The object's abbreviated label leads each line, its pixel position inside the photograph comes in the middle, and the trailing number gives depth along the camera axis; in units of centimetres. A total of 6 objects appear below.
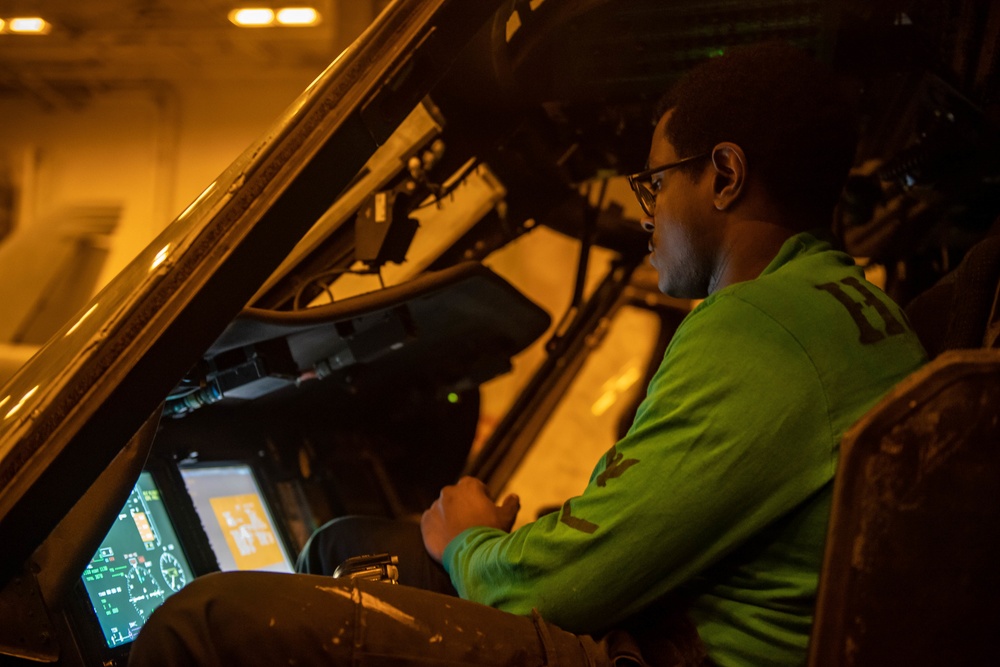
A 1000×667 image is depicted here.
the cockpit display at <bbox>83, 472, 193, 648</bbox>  130
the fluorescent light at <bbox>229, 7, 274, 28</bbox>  520
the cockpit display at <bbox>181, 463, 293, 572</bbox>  171
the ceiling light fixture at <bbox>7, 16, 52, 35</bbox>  529
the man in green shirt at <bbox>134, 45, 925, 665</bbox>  88
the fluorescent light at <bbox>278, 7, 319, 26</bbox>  516
